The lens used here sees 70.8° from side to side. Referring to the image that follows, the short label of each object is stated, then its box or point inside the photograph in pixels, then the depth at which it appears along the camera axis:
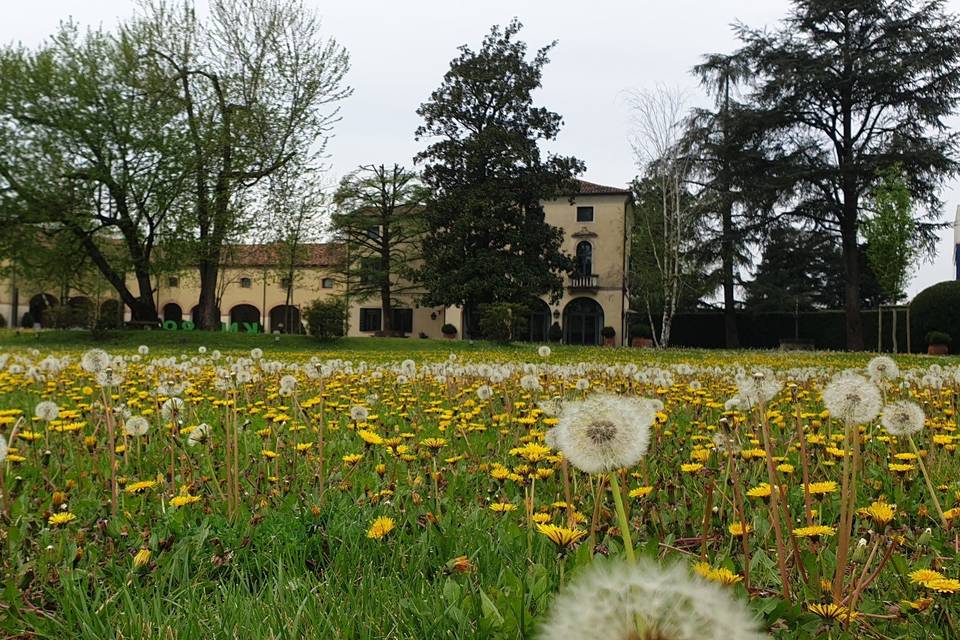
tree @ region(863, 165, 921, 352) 22.70
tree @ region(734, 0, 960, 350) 26.25
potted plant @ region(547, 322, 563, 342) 42.84
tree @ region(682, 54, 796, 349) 28.50
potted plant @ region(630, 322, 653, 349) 38.38
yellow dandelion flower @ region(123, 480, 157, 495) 2.35
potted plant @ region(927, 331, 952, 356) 22.21
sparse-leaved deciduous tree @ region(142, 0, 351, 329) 24.27
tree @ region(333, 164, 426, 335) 41.50
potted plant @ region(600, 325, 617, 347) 43.66
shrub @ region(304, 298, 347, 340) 23.25
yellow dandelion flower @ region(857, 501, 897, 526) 1.61
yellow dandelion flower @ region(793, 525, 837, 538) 1.71
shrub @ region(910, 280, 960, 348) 23.28
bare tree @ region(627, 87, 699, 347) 25.36
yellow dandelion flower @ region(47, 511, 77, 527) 2.01
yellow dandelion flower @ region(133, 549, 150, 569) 1.78
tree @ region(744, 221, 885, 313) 31.52
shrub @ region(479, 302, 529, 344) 22.72
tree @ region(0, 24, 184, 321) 22.62
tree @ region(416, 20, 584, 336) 32.50
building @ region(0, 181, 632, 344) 44.69
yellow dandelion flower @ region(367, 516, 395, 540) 1.97
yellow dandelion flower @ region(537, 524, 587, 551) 1.50
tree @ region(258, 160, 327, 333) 26.17
